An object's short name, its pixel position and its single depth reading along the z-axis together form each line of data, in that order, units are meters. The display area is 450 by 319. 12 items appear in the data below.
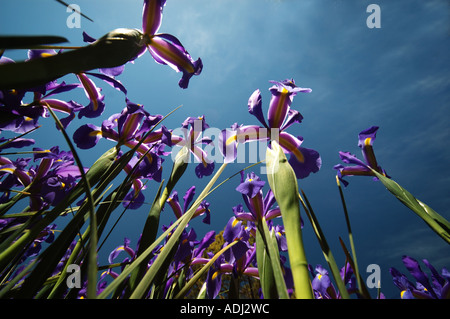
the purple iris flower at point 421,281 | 0.38
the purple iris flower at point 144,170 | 0.34
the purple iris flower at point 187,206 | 0.41
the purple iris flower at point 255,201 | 0.35
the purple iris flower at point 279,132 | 0.31
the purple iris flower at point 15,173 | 0.42
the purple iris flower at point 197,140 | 0.35
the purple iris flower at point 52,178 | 0.38
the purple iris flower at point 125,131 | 0.34
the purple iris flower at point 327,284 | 0.41
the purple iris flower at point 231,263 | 0.40
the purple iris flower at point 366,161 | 0.38
